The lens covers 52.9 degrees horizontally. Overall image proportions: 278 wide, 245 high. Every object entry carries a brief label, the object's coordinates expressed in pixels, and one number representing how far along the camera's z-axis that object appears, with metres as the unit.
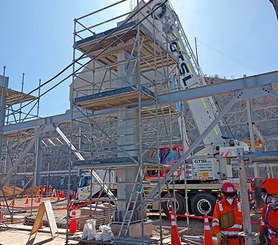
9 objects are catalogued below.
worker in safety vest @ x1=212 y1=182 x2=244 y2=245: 4.80
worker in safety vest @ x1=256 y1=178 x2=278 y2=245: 4.19
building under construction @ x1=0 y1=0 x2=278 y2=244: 7.27
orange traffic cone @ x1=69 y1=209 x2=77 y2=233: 9.08
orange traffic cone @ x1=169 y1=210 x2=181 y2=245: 6.32
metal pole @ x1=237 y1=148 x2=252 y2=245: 4.04
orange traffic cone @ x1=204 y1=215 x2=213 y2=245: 5.73
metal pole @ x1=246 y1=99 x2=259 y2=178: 11.84
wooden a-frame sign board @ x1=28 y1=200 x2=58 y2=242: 8.41
